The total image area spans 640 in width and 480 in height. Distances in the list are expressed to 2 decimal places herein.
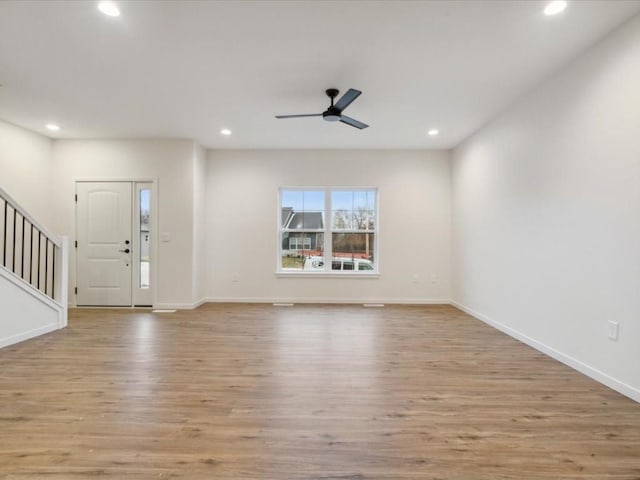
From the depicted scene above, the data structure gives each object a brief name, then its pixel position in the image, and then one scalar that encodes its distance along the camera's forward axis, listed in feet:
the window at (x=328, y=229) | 20.21
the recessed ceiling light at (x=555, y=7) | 7.41
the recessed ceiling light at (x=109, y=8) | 7.52
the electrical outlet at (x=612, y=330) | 8.39
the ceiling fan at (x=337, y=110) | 10.75
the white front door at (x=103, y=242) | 17.85
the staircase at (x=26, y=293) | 11.50
